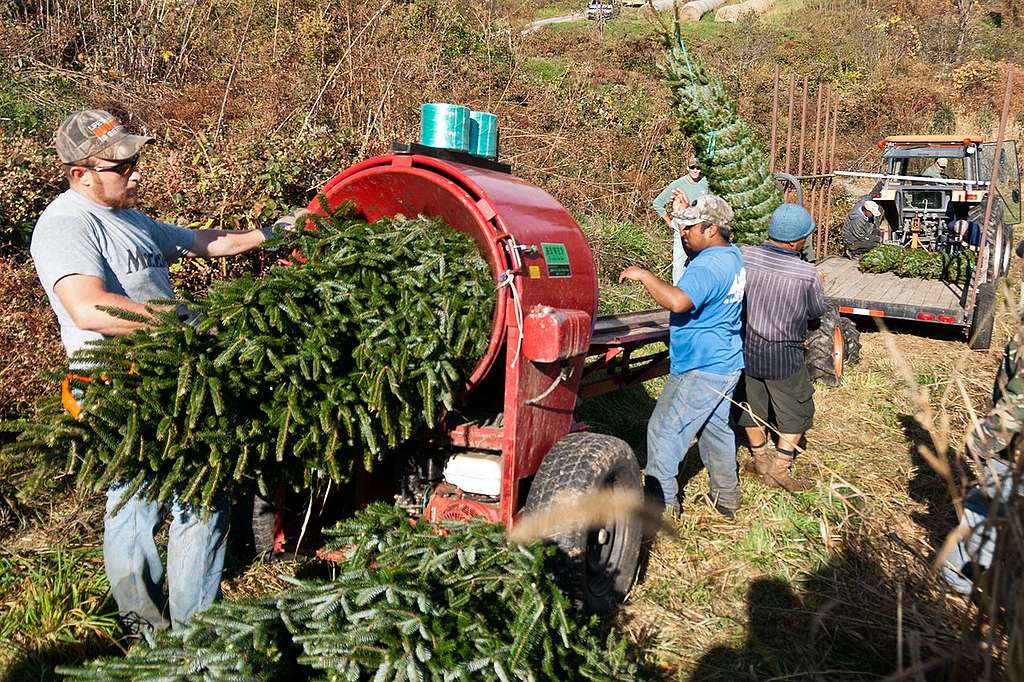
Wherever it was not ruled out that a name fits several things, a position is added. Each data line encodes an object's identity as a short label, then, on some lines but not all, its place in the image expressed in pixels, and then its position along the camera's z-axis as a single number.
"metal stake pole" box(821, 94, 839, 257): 10.03
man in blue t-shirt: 4.16
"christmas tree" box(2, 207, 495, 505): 2.29
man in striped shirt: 4.73
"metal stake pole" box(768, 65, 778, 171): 8.45
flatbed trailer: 7.40
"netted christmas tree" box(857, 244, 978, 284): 8.70
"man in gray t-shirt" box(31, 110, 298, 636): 2.79
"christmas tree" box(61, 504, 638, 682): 2.28
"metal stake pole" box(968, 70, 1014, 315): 6.29
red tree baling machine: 3.16
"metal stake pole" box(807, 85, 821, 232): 9.70
